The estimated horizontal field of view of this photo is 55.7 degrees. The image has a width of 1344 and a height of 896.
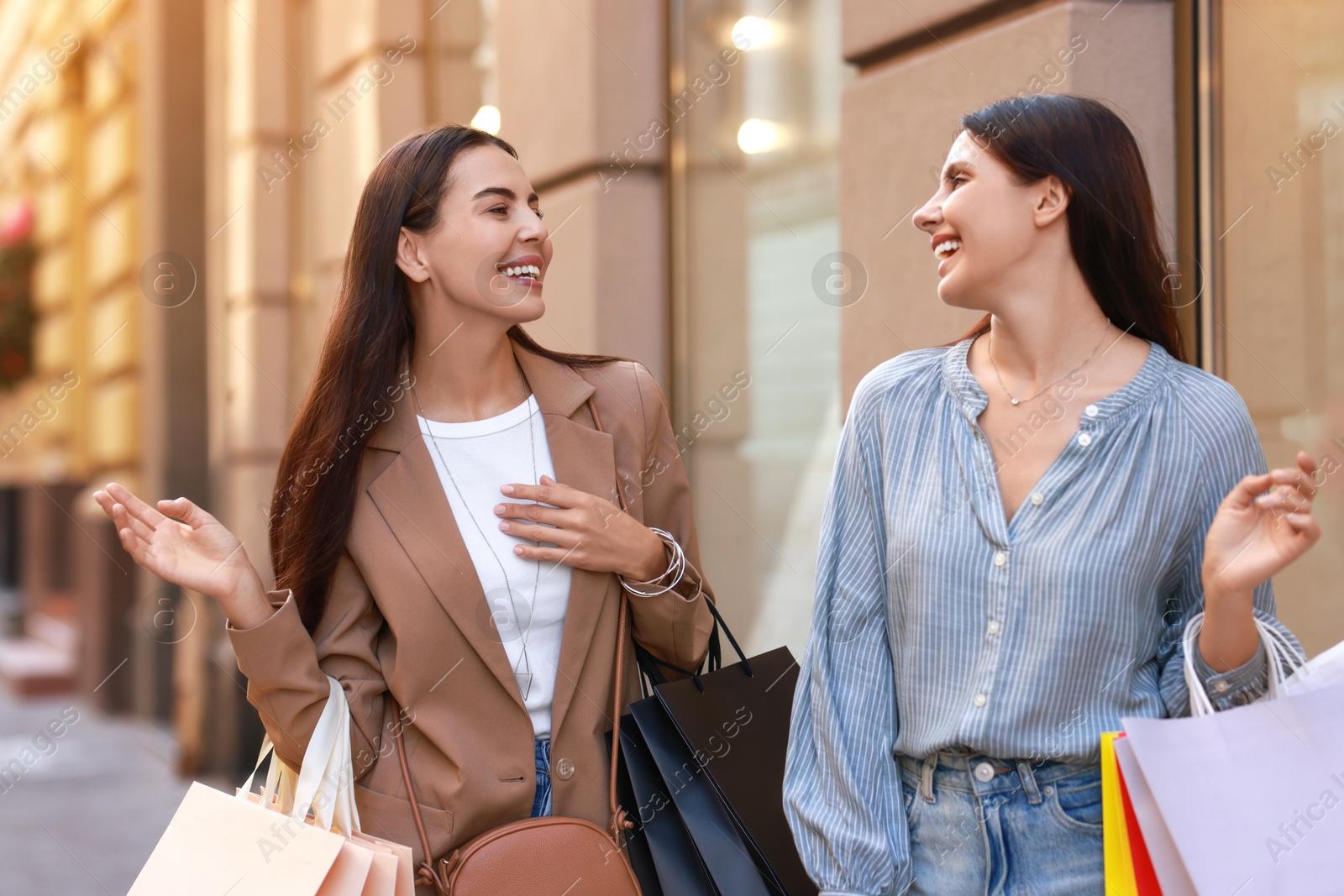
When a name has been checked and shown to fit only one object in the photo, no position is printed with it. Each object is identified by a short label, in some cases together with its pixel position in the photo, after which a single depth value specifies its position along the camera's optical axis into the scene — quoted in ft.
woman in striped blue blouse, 5.75
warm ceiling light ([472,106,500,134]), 19.12
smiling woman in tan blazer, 7.27
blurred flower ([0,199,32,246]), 51.32
